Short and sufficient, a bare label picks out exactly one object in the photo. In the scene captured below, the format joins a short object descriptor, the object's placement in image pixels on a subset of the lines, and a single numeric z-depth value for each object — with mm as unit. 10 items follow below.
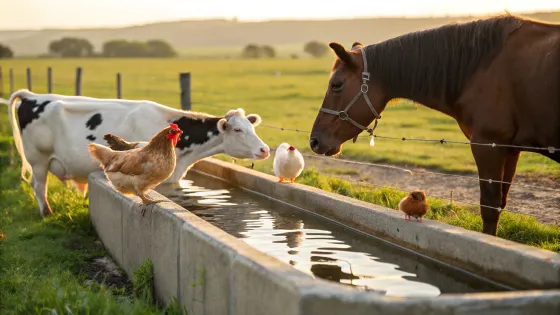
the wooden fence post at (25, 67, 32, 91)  23225
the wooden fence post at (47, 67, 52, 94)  20341
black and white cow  8750
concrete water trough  3449
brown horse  5594
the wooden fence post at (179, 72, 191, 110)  12469
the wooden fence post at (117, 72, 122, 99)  15867
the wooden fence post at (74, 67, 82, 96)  17641
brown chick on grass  5324
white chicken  7719
